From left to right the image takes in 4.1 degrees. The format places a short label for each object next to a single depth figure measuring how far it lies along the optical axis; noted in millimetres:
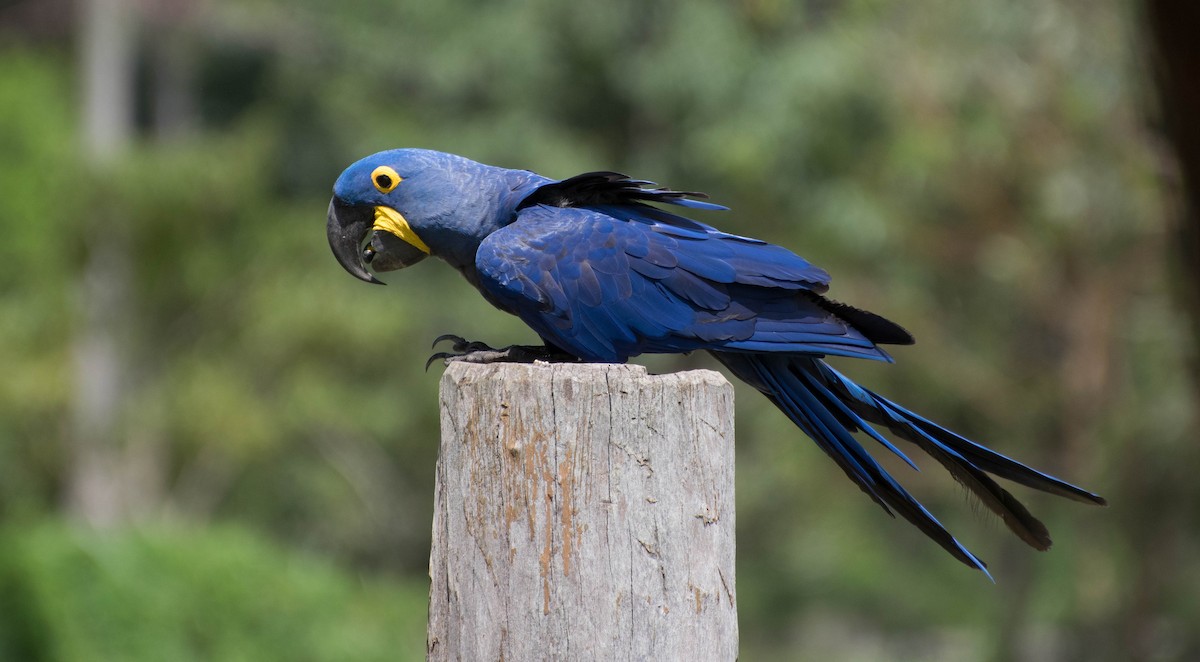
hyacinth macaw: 15554
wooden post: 15288
